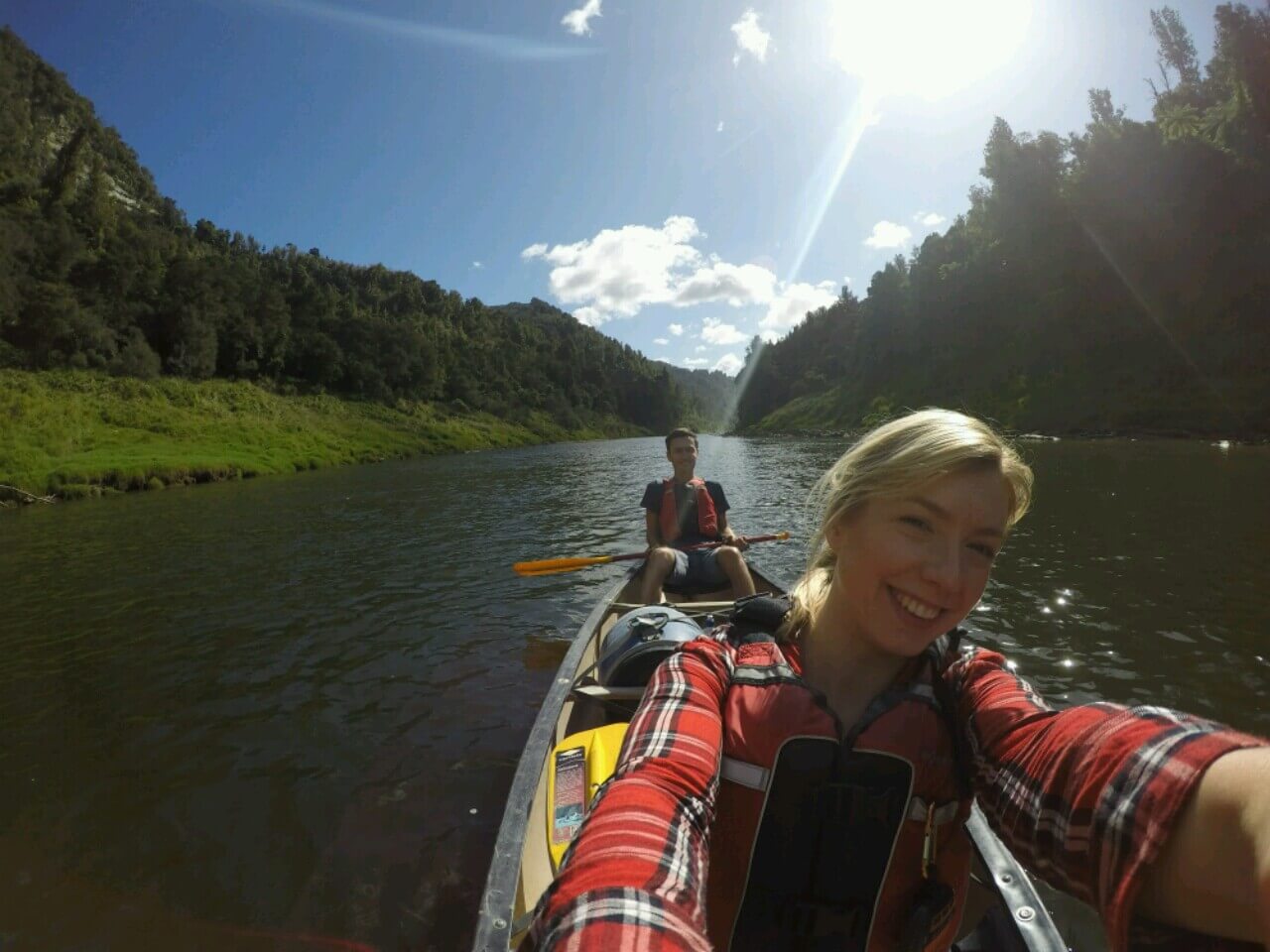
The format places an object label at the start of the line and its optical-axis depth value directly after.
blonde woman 0.52
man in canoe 3.15
